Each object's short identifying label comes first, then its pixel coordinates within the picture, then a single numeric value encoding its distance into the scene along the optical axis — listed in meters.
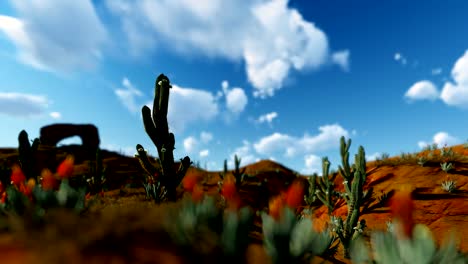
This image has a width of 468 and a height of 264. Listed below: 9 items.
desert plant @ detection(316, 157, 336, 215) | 13.95
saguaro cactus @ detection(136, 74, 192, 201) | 9.25
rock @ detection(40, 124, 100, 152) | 41.00
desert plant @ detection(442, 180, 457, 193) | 12.83
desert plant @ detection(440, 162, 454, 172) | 14.26
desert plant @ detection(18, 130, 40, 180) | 11.03
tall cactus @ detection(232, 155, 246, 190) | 17.95
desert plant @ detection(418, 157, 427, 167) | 15.40
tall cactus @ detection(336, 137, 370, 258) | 9.41
